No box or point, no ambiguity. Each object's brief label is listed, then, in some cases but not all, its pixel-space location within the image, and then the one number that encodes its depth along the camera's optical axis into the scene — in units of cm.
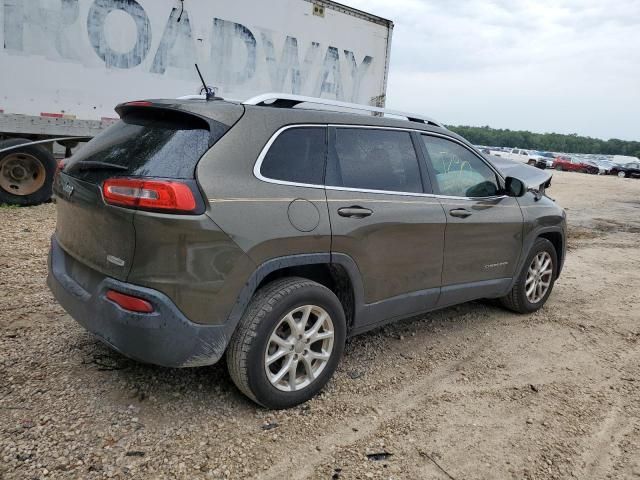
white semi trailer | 721
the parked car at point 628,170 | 3753
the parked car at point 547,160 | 3832
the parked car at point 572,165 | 4256
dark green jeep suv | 250
